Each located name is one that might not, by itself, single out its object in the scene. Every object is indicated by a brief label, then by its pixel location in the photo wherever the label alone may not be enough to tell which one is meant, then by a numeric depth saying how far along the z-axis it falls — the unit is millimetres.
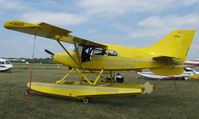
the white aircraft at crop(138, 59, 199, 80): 17478
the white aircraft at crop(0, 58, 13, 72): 22982
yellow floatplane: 6923
